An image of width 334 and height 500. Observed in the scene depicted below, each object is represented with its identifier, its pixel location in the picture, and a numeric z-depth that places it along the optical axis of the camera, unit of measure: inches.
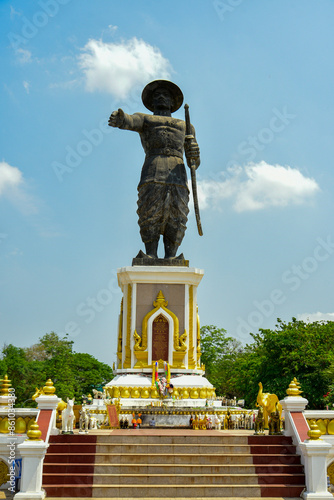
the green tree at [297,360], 935.0
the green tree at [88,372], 1526.8
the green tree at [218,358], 1492.4
